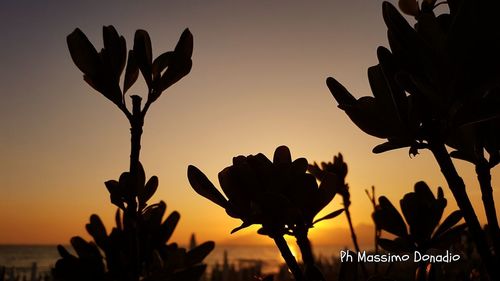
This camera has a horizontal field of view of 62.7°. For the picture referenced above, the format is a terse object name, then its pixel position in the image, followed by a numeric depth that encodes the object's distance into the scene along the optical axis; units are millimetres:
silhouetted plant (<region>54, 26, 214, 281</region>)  669
